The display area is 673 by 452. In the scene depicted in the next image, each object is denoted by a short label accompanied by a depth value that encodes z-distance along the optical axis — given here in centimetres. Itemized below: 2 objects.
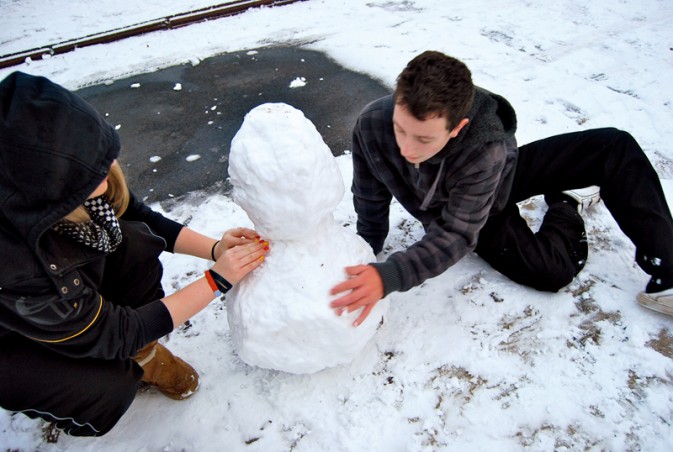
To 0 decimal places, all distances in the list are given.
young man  133
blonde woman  95
